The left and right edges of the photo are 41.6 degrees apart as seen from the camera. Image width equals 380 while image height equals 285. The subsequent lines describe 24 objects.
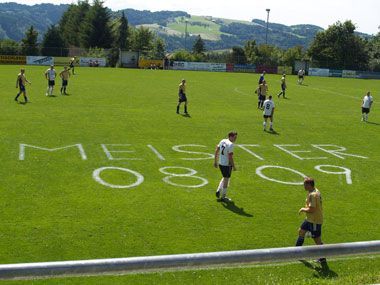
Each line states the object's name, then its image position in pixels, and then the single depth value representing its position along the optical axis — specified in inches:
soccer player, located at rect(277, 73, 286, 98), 1697.1
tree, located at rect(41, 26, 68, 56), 3720.5
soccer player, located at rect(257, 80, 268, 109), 1392.7
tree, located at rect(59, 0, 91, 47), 4584.2
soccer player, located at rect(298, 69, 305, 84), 2399.6
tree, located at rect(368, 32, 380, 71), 4029.8
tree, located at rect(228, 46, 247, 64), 4001.0
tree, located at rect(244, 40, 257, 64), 4642.2
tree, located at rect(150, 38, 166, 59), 4938.0
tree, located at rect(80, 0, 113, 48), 4062.5
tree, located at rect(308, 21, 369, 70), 4156.0
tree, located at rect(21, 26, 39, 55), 3528.8
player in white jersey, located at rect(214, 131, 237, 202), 594.9
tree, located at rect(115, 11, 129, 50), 4540.1
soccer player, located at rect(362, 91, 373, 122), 1250.3
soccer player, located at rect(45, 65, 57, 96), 1402.6
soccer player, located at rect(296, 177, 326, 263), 433.4
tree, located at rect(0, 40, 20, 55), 3189.0
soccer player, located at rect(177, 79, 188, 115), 1214.8
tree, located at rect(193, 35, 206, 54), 5339.6
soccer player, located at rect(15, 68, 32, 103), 1264.9
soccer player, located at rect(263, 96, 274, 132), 1064.8
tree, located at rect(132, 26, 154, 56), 4870.3
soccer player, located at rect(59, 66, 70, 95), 1462.8
